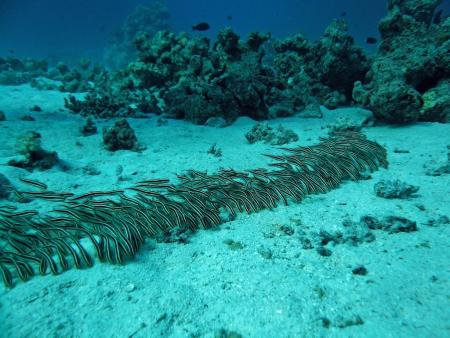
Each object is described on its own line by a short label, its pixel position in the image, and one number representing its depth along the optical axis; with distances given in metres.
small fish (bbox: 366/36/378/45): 19.87
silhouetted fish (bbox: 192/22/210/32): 17.03
